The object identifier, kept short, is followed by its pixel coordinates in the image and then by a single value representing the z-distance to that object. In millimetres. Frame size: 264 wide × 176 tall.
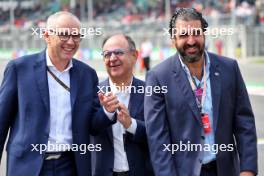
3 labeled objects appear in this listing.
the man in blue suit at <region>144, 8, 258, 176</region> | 8576
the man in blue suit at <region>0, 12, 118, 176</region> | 9283
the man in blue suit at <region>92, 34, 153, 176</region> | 9652
